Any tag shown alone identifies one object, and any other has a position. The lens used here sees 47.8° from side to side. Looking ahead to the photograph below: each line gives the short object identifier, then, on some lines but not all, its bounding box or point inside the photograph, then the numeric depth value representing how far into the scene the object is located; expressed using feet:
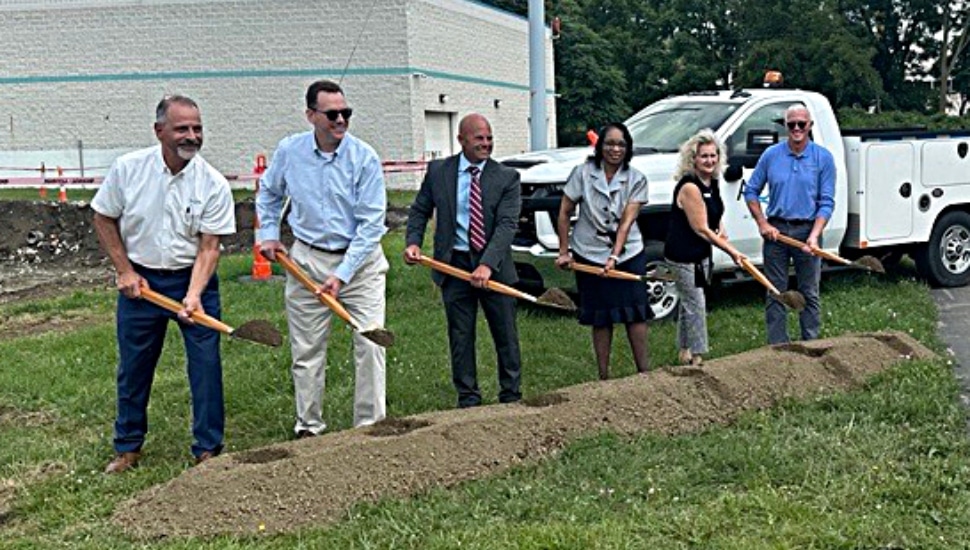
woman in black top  23.72
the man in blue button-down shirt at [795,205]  25.54
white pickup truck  30.63
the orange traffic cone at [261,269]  41.98
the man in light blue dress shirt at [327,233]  19.25
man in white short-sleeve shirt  17.98
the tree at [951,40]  173.03
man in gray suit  20.83
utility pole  45.62
